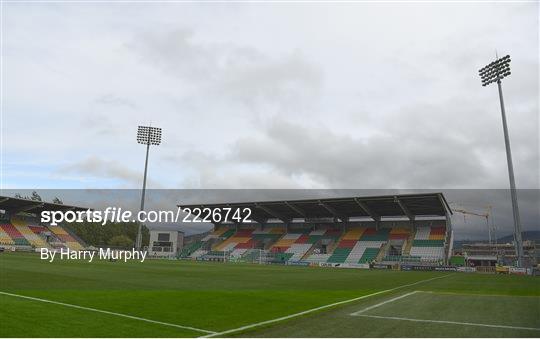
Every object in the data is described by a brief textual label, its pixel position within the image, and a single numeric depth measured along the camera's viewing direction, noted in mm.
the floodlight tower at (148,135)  74000
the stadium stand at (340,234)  65500
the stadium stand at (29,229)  71688
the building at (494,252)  99588
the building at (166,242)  90188
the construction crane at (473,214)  187925
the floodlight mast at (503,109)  43156
